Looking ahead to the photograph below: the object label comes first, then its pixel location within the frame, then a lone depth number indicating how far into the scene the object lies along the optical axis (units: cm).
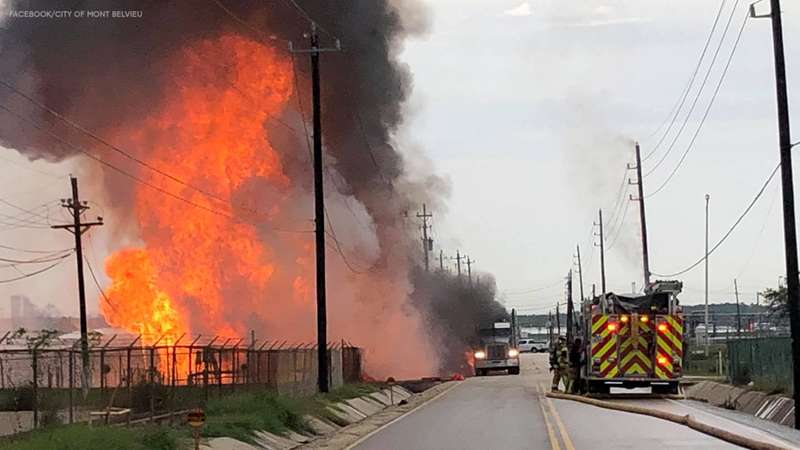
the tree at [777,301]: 9092
